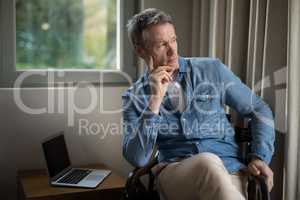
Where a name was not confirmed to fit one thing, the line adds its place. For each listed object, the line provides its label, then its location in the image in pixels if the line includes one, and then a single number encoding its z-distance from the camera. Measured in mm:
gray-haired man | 1768
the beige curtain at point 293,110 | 1744
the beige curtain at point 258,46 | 1903
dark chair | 1620
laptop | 2062
